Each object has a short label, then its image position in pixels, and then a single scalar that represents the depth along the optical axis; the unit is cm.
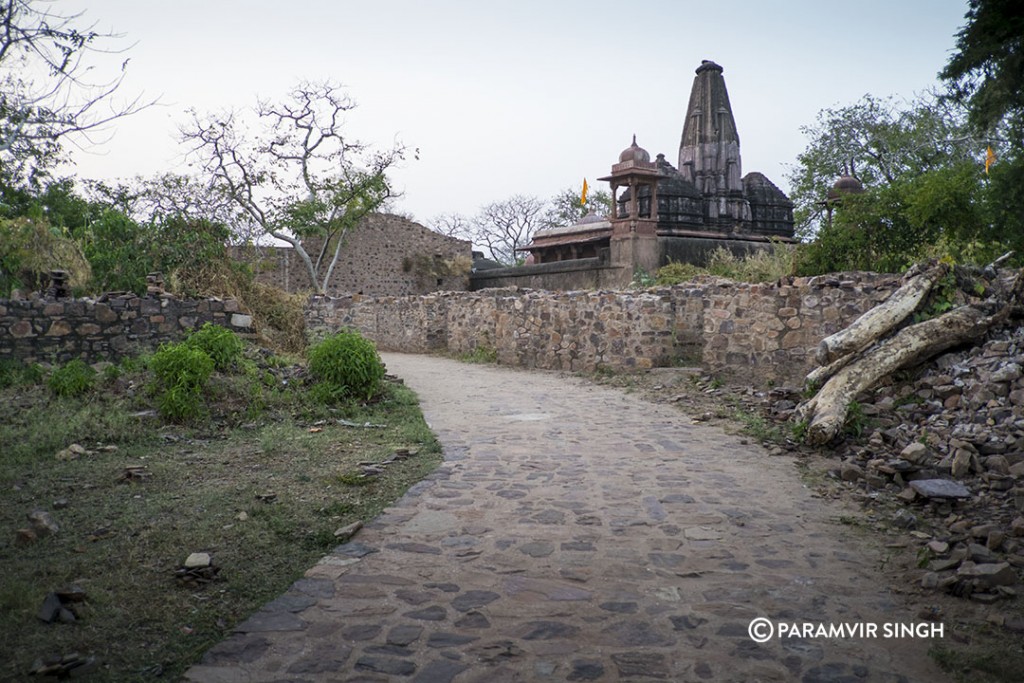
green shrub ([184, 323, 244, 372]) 770
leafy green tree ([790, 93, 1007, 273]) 1181
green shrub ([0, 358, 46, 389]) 809
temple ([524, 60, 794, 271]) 2019
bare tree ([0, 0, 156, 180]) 641
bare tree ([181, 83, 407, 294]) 2542
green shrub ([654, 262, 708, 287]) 1633
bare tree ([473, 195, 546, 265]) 4762
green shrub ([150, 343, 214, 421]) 668
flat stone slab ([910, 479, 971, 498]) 437
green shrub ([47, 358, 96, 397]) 730
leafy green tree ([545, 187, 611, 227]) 4275
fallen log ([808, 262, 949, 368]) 689
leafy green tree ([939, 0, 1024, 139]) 502
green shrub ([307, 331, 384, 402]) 802
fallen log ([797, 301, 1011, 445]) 646
